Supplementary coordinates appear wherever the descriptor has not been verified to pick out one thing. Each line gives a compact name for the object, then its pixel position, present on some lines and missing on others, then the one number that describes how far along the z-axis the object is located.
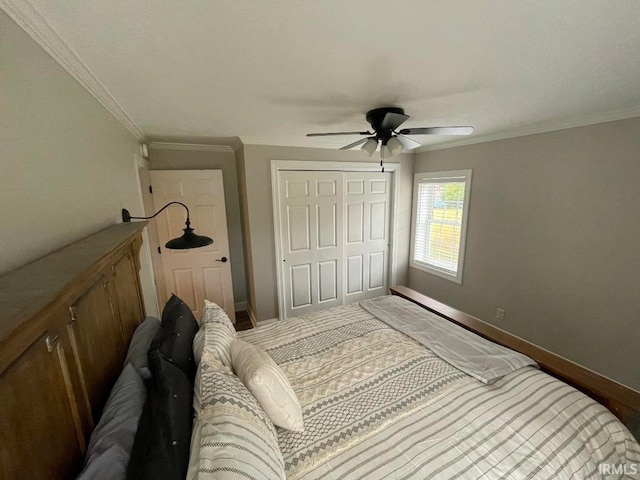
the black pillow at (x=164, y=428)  0.66
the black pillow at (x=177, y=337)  1.15
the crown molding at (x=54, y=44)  0.78
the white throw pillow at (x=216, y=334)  1.26
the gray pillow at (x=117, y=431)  0.65
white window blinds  3.21
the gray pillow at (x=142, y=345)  1.10
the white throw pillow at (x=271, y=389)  1.08
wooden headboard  0.43
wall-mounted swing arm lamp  1.52
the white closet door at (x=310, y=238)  3.18
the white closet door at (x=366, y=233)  3.53
